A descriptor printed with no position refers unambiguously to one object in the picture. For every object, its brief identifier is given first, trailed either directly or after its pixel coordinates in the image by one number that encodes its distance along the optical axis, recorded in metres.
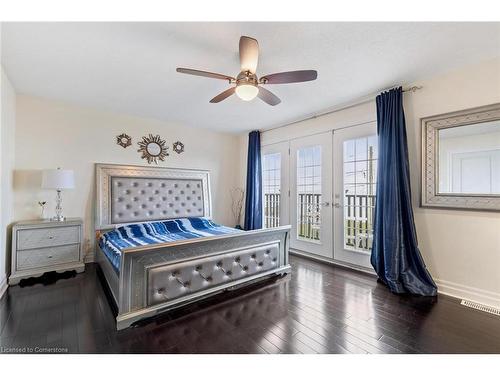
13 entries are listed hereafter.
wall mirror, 2.28
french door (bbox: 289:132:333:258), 3.70
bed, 2.02
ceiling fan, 1.77
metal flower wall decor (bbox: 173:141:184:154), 4.42
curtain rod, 2.77
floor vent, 2.16
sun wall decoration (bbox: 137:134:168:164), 4.08
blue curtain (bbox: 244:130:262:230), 4.68
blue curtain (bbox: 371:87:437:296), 2.60
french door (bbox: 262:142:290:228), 4.40
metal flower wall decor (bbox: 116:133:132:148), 3.85
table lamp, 2.99
